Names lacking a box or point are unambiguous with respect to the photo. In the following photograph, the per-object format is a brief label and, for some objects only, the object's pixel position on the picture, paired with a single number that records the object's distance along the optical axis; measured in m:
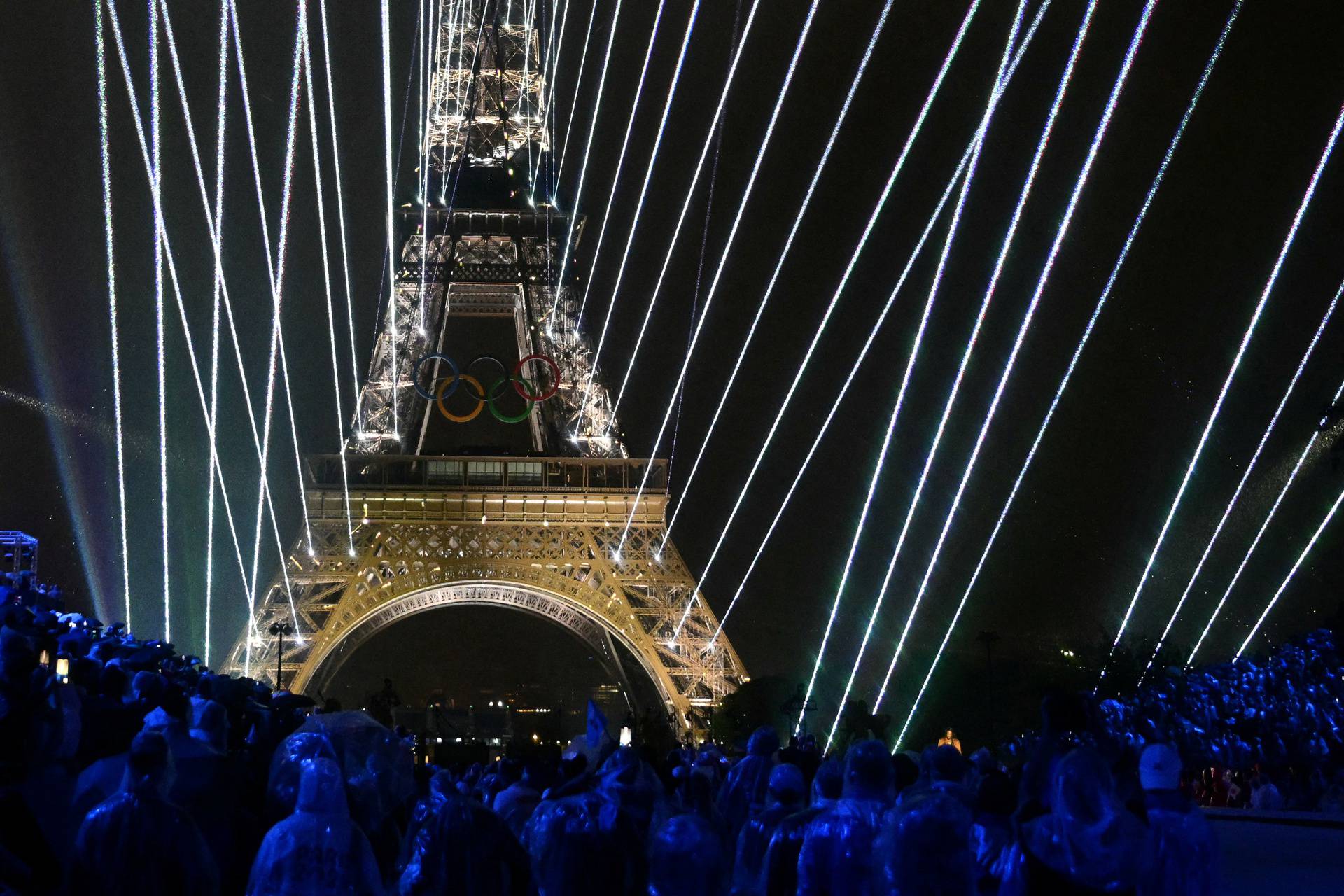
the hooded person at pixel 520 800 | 8.07
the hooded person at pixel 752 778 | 7.96
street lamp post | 31.77
